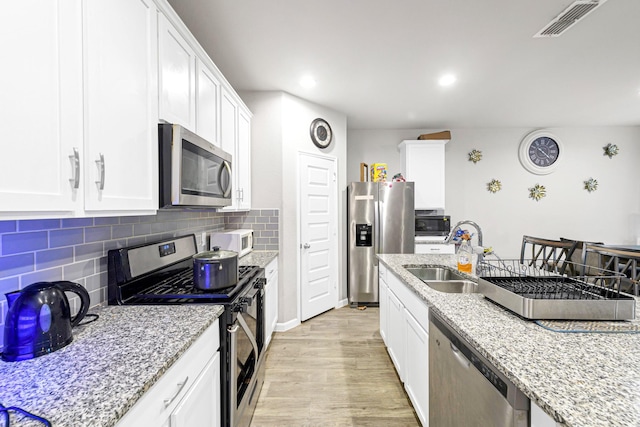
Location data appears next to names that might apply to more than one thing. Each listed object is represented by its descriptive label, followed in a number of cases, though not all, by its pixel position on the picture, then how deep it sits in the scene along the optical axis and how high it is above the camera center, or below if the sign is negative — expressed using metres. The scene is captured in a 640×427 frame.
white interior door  3.27 -0.26
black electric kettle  0.82 -0.33
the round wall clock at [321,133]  3.37 +1.00
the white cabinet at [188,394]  0.77 -0.59
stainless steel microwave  1.32 +0.24
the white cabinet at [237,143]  2.23 +0.62
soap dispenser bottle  1.87 -0.29
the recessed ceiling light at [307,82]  2.78 +1.35
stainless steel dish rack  1.03 -0.33
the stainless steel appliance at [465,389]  0.80 -0.60
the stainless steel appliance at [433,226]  4.02 -0.18
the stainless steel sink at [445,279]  1.82 -0.46
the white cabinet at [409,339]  1.48 -0.79
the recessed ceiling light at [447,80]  2.77 +1.36
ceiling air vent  1.74 +1.32
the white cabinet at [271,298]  2.48 -0.79
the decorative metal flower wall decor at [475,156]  4.62 +0.95
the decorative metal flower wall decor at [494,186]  4.63 +0.46
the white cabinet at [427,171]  4.25 +0.65
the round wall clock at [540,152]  4.60 +1.02
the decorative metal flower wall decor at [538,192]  4.63 +0.36
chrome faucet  1.75 -0.26
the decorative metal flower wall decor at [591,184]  4.61 +0.49
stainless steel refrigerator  3.78 -0.19
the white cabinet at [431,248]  3.88 -0.47
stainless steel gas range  1.32 -0.42
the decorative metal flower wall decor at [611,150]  4.57 +1.04
